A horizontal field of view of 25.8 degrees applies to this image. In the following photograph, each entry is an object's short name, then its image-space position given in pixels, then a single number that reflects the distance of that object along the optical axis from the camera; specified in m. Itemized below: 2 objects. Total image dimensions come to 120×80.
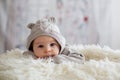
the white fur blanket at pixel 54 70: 0.87
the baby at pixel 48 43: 1.09
